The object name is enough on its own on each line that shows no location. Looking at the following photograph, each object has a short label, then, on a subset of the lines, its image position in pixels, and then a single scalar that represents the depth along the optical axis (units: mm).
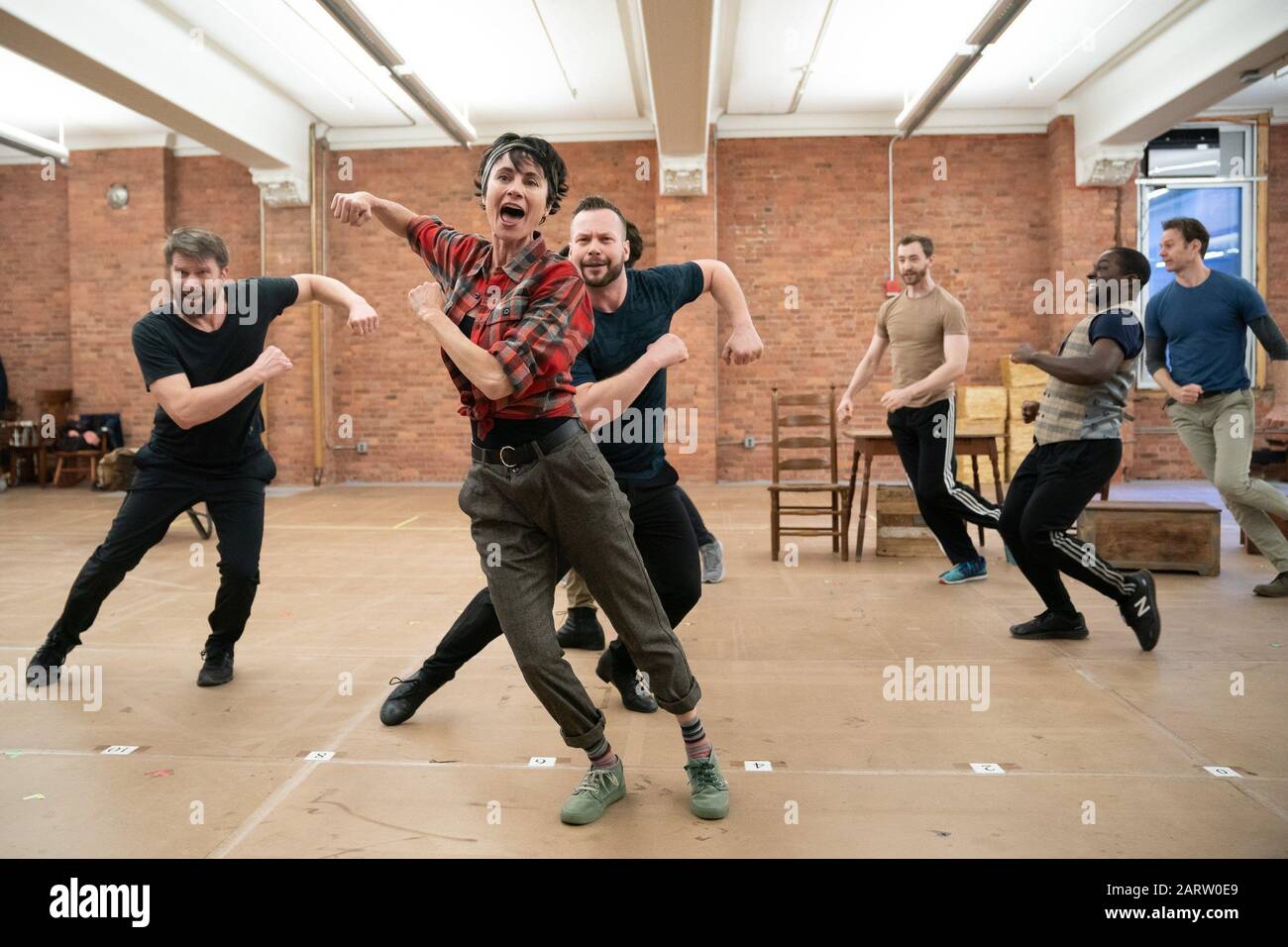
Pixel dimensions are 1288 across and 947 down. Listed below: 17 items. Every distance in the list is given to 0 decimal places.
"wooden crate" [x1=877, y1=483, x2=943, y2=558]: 6641
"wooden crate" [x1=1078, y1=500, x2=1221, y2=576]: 5785
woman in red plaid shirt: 2164
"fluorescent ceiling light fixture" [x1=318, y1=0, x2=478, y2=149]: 7320
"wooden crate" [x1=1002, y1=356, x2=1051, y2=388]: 11120
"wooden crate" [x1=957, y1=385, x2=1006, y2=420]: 11242
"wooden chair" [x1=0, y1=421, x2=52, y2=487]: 12242
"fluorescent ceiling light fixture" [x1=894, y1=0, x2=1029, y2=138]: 7426
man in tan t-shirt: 5449
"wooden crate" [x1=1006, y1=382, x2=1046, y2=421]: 11187
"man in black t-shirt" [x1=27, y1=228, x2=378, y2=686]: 3434
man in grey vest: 4012
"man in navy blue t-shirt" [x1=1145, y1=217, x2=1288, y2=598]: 5113
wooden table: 6445
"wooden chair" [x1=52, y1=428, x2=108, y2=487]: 12023
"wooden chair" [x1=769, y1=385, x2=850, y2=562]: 6695
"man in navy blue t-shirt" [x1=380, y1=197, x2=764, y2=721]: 2906
